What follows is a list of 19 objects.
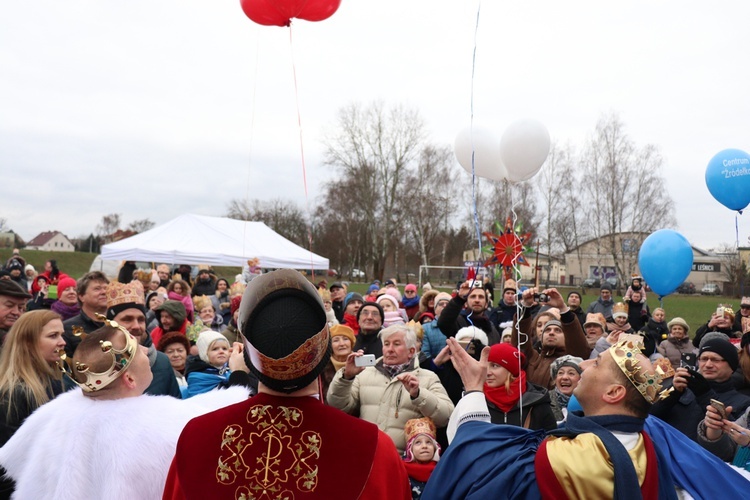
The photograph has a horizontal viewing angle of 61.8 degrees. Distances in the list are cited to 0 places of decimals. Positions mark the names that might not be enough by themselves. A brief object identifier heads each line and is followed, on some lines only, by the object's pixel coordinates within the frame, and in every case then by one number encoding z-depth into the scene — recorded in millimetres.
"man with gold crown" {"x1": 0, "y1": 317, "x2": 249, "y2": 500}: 2227
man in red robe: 1655
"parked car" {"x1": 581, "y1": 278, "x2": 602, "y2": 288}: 36503
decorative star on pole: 6359
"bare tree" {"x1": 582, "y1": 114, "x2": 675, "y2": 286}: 30500
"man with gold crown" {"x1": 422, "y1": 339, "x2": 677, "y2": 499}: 2160
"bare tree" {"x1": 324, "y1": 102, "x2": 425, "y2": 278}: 36625
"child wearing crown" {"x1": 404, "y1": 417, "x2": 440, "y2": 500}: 3908
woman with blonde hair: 2916
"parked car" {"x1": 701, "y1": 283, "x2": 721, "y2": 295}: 40344
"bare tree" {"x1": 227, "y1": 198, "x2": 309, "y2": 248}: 47219
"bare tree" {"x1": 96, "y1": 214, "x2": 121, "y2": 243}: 71269
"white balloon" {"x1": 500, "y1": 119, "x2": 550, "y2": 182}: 6773
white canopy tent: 14703
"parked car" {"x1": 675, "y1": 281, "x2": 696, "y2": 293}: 41562
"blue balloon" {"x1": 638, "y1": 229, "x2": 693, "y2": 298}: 8758
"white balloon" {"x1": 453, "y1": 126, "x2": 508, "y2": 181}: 7082
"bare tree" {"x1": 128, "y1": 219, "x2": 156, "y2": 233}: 61700
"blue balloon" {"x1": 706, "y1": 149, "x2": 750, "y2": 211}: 8680
